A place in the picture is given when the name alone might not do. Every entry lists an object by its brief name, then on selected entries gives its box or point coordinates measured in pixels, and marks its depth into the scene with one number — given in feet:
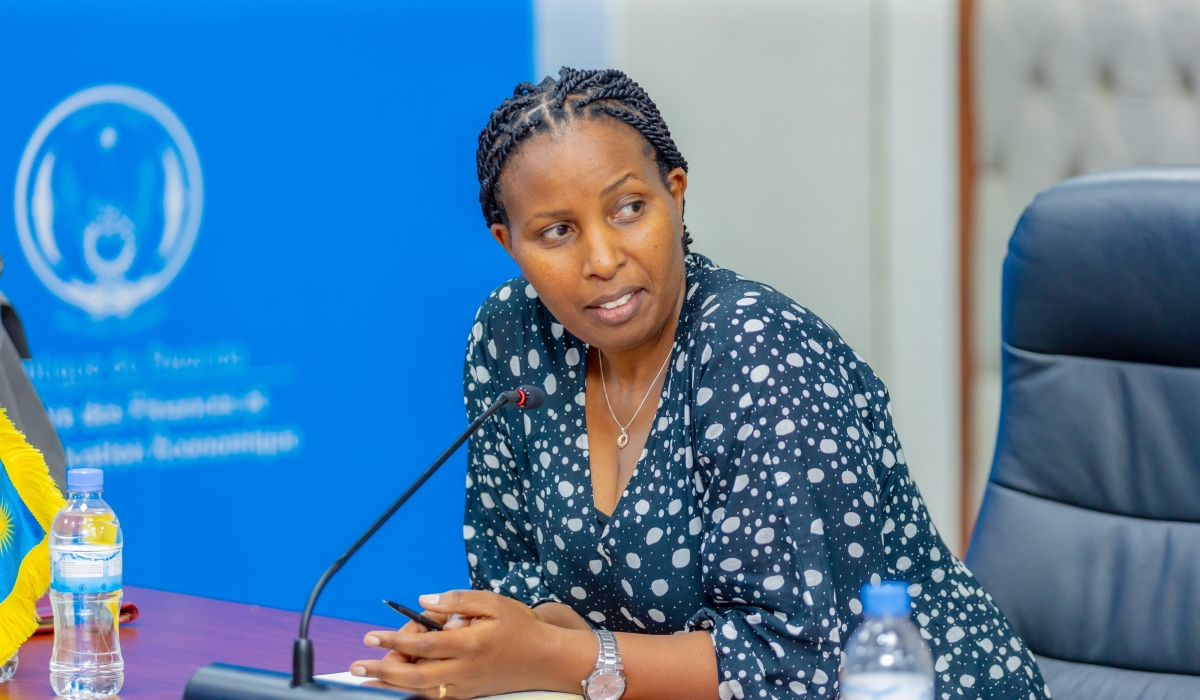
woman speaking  14.86
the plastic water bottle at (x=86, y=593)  14.87
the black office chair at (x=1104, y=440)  15.51
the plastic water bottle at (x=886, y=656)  13.77
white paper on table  14.74
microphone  13.99
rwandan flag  15.04
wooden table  15.01
